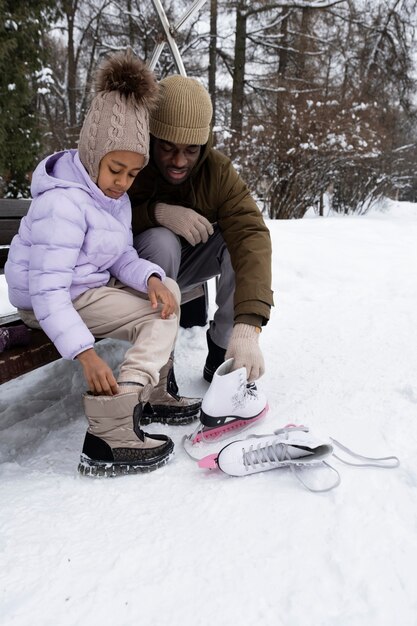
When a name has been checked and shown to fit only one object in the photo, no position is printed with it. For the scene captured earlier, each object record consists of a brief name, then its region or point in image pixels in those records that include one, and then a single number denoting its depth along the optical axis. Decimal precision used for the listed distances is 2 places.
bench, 1.47
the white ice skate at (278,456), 1.39
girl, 1.42
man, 1.74
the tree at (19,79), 6.91
